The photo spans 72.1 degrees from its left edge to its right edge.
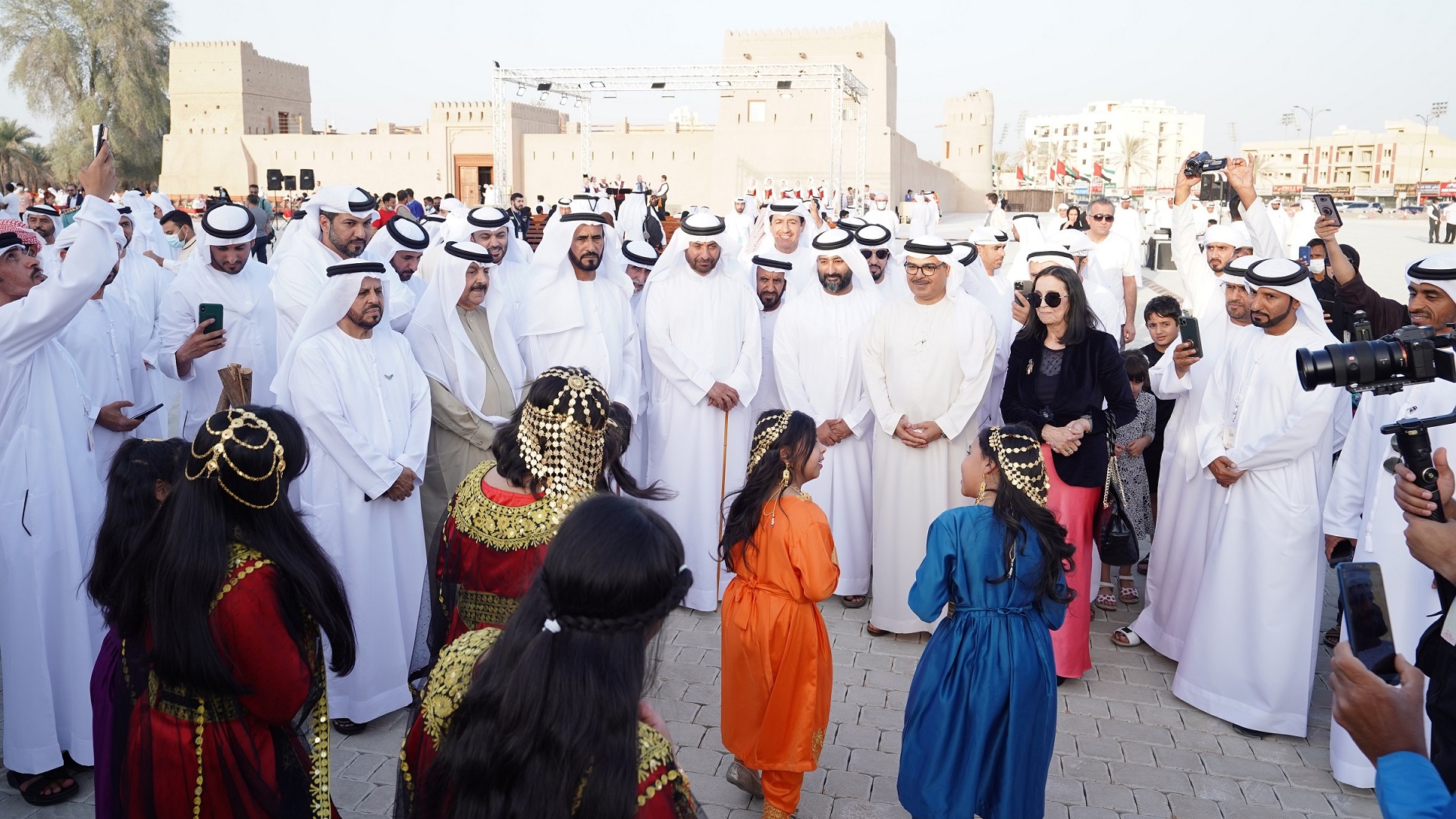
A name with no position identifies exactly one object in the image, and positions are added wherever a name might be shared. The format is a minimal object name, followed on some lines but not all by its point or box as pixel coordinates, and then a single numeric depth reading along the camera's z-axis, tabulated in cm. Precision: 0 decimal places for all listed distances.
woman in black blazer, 424
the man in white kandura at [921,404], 480
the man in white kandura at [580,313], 520
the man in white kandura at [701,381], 535
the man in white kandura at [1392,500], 327
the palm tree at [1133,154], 8244
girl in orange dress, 311
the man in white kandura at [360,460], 380
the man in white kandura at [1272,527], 389
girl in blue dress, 287
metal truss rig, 2809
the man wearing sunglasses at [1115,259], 809
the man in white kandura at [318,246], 488
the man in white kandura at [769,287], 605
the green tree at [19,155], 3706
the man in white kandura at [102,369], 387
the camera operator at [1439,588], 192
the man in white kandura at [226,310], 527
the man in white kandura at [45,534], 330
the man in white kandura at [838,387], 537
